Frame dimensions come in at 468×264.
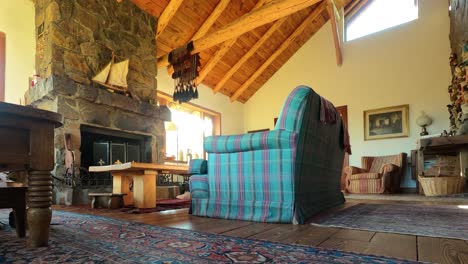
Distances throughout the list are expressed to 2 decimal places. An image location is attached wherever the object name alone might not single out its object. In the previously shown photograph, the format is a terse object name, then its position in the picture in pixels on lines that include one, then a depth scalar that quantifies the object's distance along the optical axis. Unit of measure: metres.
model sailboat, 4.23
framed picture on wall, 6.22
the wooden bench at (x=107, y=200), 2.95
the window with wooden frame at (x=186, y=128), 6.18
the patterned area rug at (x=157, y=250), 1.05
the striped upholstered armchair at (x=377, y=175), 5.41
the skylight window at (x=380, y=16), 6.51
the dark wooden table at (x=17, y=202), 1.44
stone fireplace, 3.78
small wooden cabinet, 4.09
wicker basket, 4.23
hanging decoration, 5.14
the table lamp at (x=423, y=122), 5.82
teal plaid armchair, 1.85
